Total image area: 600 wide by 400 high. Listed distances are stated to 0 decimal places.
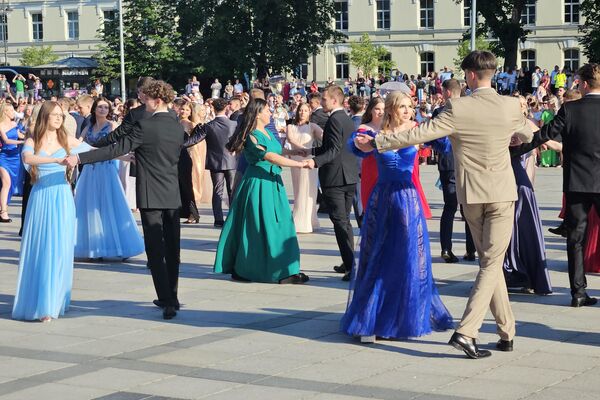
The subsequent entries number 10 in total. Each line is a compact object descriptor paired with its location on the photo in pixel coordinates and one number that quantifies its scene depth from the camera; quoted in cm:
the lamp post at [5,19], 8125
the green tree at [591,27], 4678
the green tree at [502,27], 5616
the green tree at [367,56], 6881
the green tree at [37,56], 8044
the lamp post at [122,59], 5697
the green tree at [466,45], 6406
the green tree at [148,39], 6378
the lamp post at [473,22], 4388
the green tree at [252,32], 6209
